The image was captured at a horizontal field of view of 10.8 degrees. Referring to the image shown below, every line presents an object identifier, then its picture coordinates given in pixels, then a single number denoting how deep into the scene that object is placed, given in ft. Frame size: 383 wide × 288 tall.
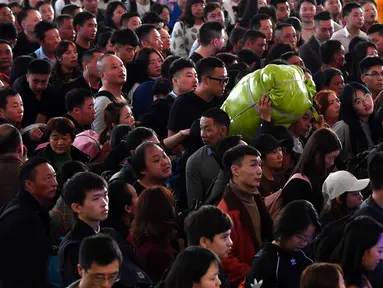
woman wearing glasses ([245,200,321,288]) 29.74
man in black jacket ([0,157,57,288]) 33.09
